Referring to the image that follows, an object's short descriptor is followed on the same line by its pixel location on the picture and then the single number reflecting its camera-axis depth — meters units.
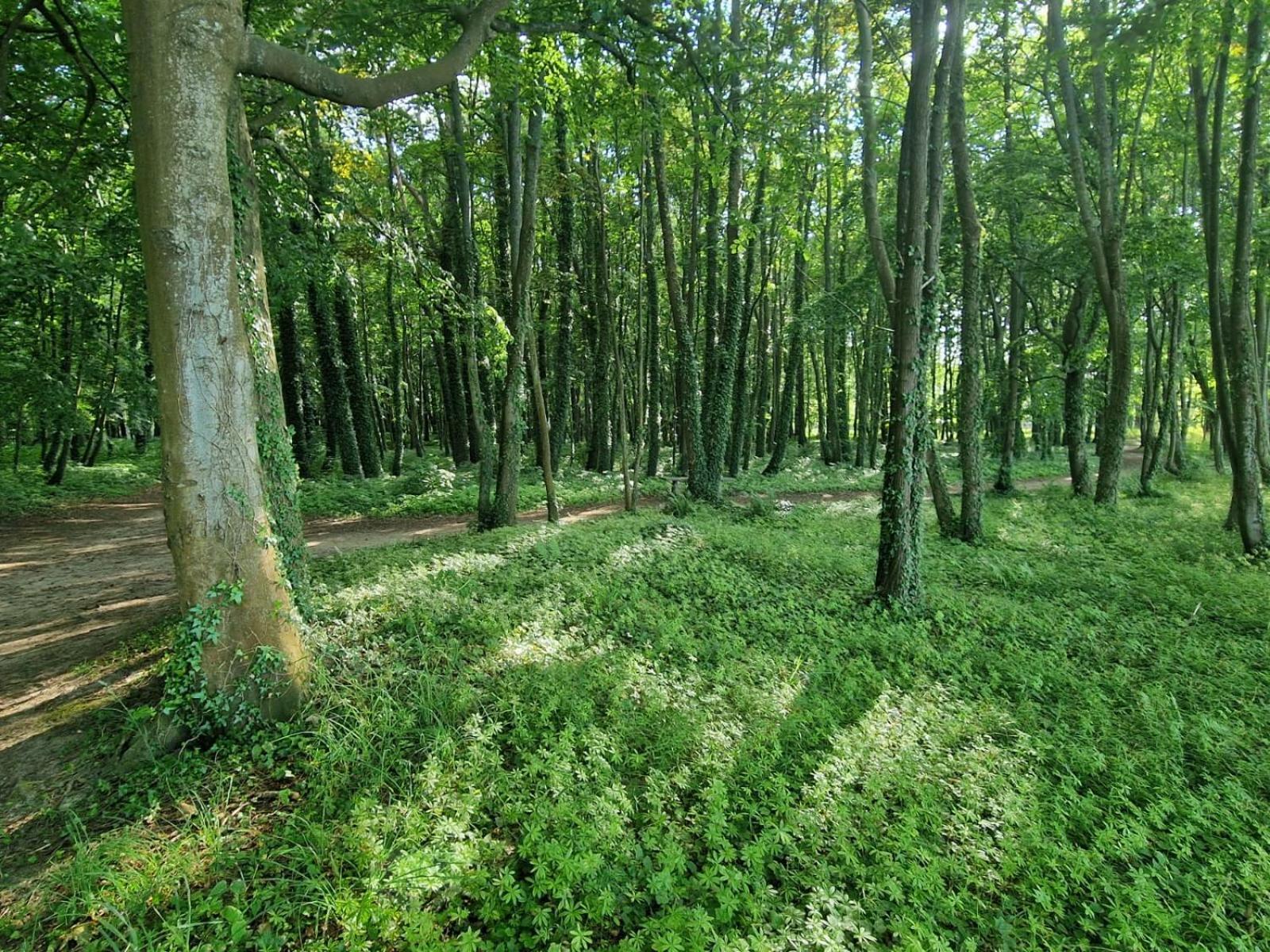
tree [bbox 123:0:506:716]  3.36
